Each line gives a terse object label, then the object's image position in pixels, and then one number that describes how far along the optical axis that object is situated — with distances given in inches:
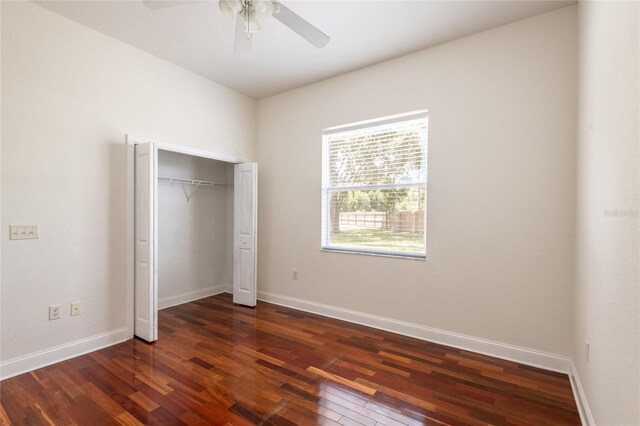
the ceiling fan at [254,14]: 69.7
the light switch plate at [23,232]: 94.2
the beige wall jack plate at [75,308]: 107.3
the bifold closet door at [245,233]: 162.1
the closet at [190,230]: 119.9
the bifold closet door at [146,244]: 117.6
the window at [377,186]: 127.8
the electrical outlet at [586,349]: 75.0
